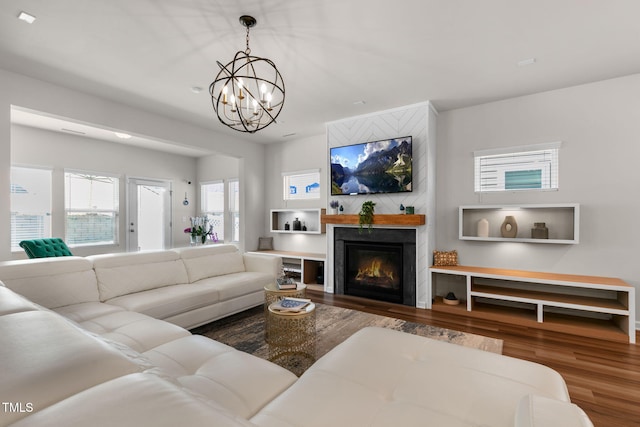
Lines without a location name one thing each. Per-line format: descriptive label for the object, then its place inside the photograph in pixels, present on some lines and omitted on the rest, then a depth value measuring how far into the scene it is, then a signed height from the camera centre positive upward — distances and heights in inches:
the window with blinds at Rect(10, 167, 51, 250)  191.0 +6.6
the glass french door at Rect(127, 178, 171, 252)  253.3 -1.6
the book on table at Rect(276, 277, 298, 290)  113.7 -28.6
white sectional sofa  25.0 -30.2
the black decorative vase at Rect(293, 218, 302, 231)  223.9 -9.8
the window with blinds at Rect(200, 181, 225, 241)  281.0 +8.8
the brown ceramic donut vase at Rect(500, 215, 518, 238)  148.0 -7.9
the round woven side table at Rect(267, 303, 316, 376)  93.4 -43.5
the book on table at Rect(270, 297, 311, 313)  94.8 -31.1
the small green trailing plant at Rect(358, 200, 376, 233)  167.8 -1.1
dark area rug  108.2 -50.0
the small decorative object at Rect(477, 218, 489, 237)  154.2 -8.7
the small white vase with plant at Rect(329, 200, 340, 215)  186.5 +4.0
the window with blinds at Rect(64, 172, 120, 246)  217.3 +4.1
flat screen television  162.3 +26.6
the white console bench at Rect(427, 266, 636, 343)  119.1 -39.7
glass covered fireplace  167.2 -35.2
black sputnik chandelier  91.8 +60.3
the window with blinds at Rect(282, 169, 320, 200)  221.9 +21.7
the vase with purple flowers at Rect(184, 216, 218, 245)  256.5 -16.6
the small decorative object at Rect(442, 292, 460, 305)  156.1 -47.6
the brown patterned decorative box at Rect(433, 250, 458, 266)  160.7 -25.6
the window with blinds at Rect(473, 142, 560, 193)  144.2 +22.4
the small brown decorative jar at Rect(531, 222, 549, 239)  140.9 -9.6
